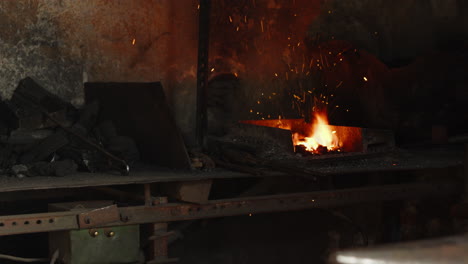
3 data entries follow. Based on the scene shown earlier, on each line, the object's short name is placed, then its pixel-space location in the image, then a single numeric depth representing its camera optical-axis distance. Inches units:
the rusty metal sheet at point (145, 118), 203.9
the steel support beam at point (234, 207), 168.1
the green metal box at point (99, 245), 177.9
